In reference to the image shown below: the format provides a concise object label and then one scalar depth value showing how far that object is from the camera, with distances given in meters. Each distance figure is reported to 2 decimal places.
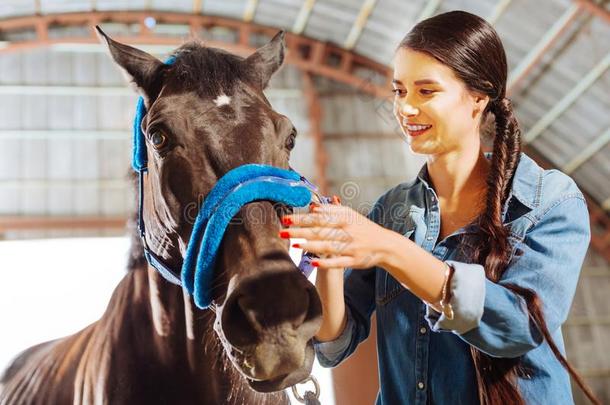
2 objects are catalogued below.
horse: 1.07
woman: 1.04
